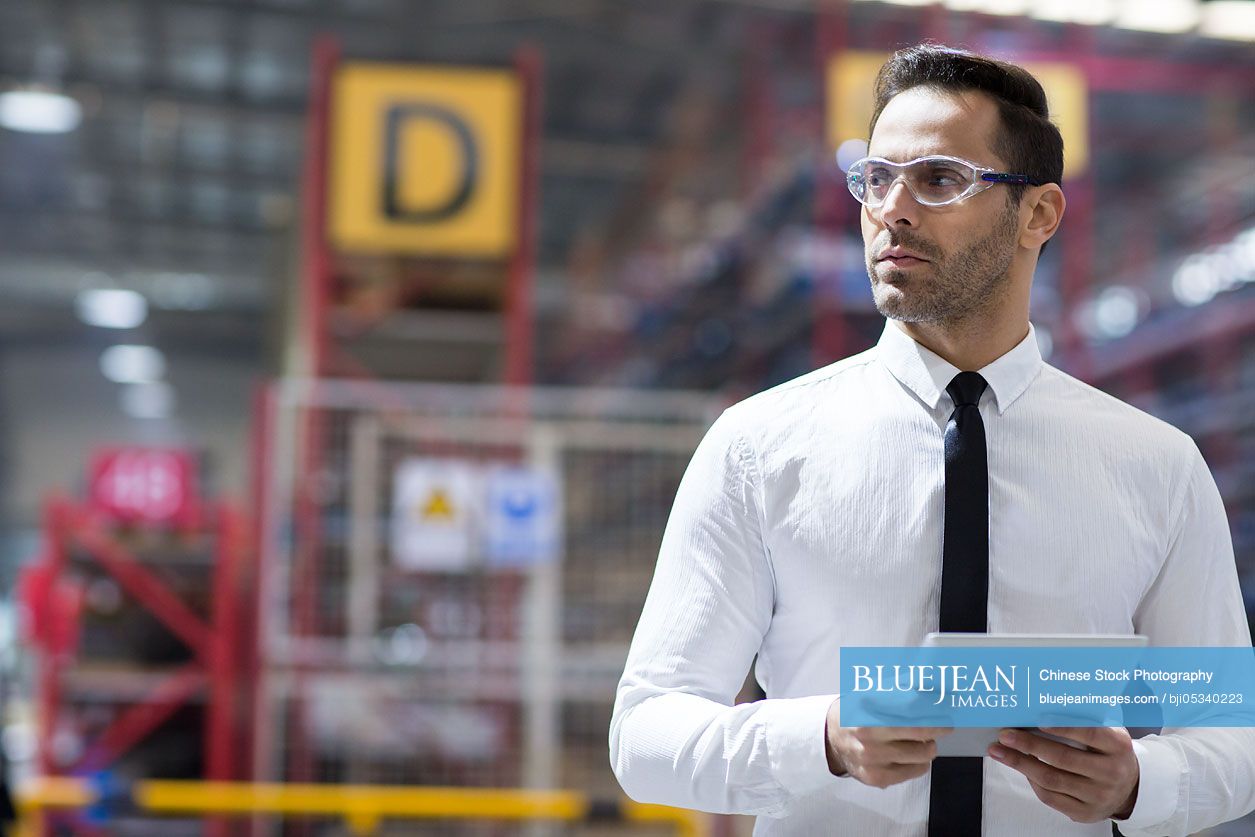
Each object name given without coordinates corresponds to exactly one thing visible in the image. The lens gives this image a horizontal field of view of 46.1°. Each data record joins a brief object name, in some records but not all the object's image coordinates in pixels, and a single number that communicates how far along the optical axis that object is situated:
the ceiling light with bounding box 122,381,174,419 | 25.91
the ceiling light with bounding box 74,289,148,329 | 22.17
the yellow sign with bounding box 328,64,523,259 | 6.98
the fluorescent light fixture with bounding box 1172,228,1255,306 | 9.70
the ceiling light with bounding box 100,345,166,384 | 25.02
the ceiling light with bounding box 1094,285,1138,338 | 14.05
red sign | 8.38
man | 1.41
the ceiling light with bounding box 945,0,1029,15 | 9.25
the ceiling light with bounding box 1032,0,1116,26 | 9.16
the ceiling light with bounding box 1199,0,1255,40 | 9.77
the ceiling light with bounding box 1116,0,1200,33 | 9.77
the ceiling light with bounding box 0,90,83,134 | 14.53
